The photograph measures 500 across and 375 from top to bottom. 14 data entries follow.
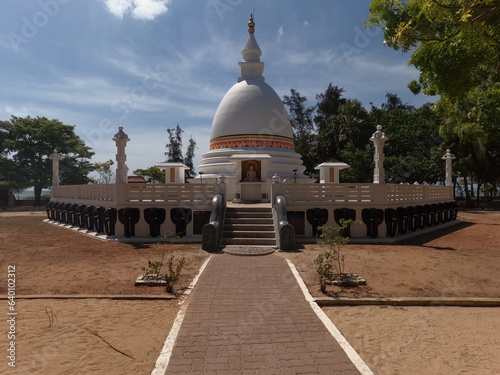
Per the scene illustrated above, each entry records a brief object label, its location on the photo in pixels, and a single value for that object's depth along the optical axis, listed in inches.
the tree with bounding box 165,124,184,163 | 1916.8
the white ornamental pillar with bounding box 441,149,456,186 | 883.1
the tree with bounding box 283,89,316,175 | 1845.5
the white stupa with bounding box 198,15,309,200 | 852.6
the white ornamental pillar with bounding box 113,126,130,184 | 519.8
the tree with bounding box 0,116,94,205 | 1369.3
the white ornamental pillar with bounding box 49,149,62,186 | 898.1
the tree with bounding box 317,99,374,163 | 1362.0
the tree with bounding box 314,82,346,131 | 1752.0
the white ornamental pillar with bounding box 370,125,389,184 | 526.6
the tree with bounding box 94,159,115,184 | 1951.5
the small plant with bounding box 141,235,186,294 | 267.9
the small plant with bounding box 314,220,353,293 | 271.0
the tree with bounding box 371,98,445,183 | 1173.7
